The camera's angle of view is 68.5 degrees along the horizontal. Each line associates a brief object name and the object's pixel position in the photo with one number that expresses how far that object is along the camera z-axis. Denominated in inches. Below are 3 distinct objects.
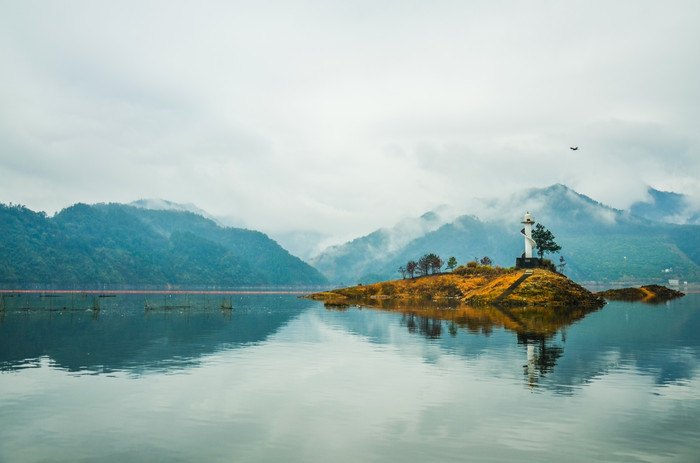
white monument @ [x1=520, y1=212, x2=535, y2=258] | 6466.5
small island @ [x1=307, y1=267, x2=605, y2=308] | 5585.6
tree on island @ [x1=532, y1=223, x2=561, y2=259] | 7401.6
